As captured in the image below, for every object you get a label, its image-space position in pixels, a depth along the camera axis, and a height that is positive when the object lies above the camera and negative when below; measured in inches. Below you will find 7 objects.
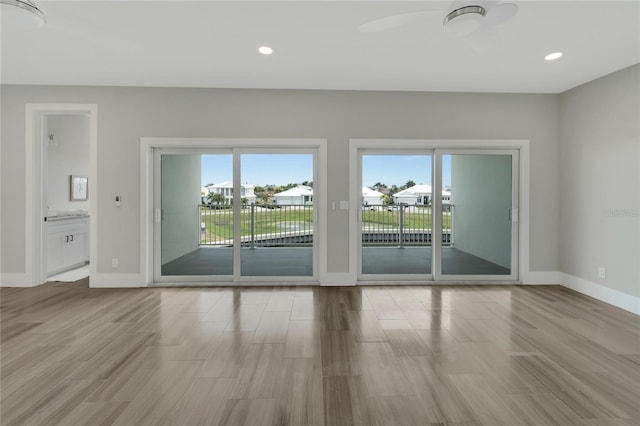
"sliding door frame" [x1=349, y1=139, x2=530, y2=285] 185.3 +12.4
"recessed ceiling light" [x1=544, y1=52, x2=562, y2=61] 136.3 +66.2
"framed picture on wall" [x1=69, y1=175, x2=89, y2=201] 237.2 +16.9
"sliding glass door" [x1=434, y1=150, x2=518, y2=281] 190.9 -2.5
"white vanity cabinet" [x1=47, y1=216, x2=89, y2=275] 199.5 -21.7
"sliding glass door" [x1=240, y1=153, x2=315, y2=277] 188.7 +0.9
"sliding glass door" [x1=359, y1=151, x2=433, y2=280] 191.3 +4.0
